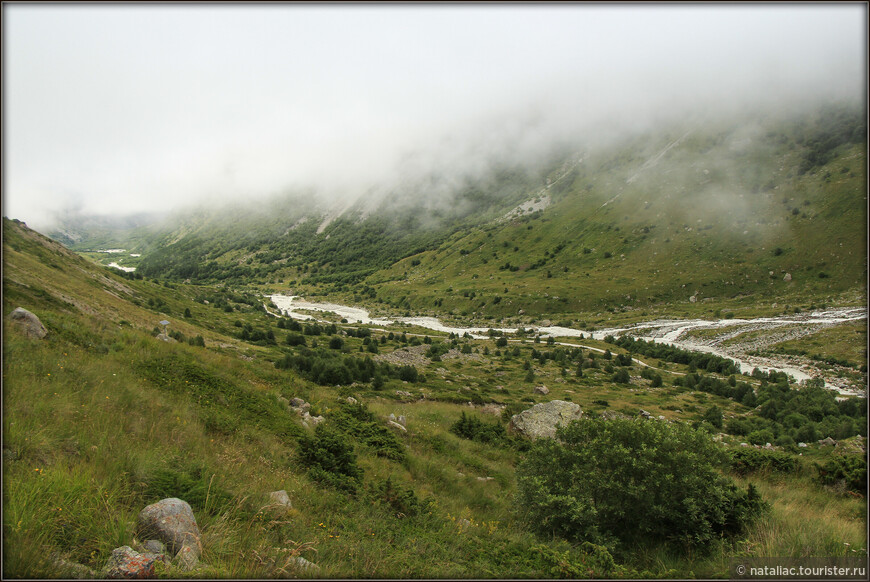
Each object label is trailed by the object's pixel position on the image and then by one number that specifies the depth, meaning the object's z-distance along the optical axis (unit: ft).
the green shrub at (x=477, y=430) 65.72
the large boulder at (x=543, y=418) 71.46
